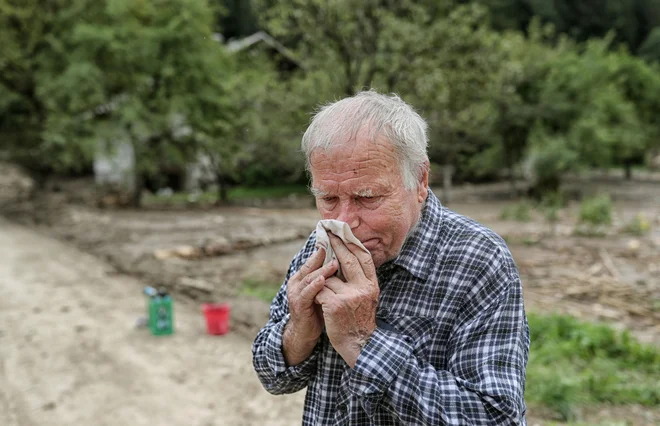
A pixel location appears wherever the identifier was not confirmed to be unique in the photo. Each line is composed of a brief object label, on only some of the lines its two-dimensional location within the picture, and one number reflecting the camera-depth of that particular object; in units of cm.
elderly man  148
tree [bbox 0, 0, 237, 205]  1587
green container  642
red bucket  643
